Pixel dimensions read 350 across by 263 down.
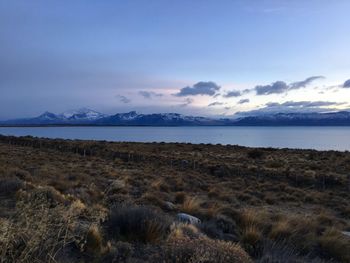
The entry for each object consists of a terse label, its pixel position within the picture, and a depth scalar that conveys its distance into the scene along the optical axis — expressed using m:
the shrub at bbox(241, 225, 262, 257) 6.40
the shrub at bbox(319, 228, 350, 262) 7.28
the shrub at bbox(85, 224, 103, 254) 5.14
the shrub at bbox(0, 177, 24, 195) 8.92
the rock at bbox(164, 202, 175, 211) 10.50
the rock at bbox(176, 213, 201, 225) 8.05
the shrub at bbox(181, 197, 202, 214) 9.91
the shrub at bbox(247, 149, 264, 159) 39.41
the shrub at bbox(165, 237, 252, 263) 4.48
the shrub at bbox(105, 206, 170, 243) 6.13
